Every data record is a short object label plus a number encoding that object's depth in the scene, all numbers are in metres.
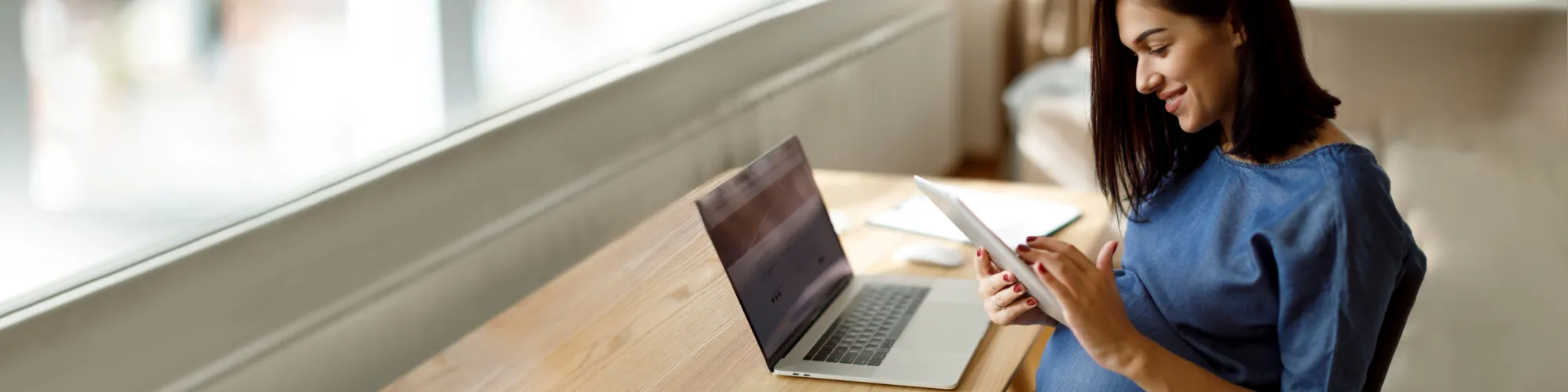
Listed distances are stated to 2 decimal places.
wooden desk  1.40
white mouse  1.78
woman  1.04
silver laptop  1.38
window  1.23
